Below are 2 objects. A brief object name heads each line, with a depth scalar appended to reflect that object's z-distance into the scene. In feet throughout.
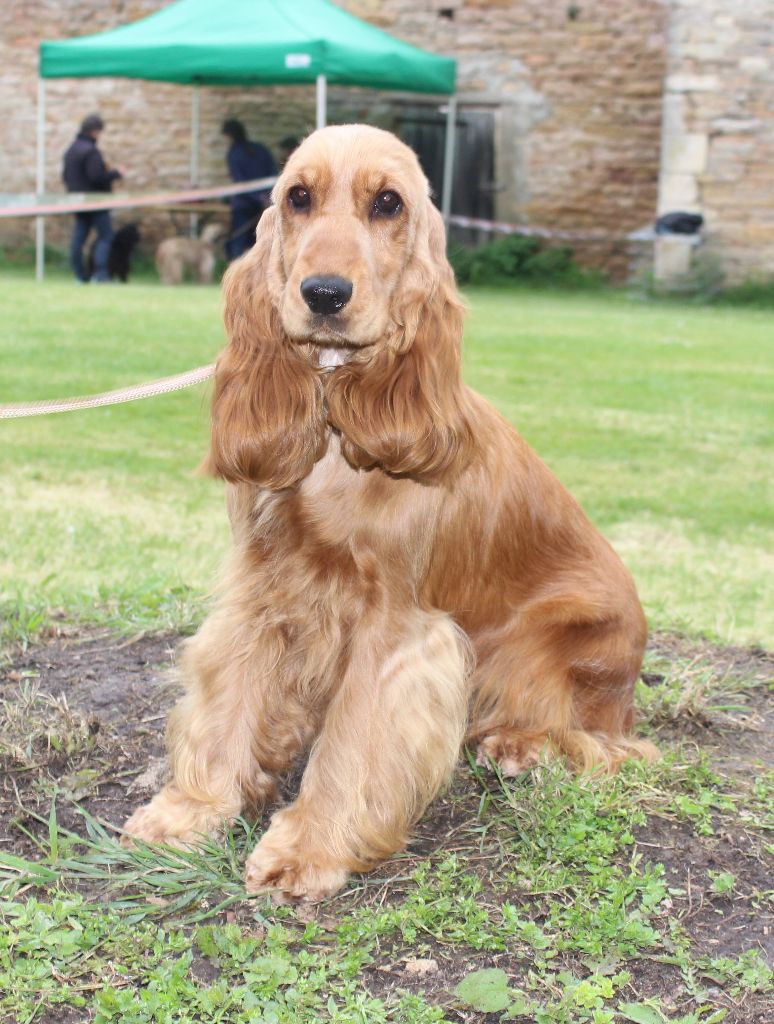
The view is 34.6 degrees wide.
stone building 62.13
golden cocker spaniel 9.46
